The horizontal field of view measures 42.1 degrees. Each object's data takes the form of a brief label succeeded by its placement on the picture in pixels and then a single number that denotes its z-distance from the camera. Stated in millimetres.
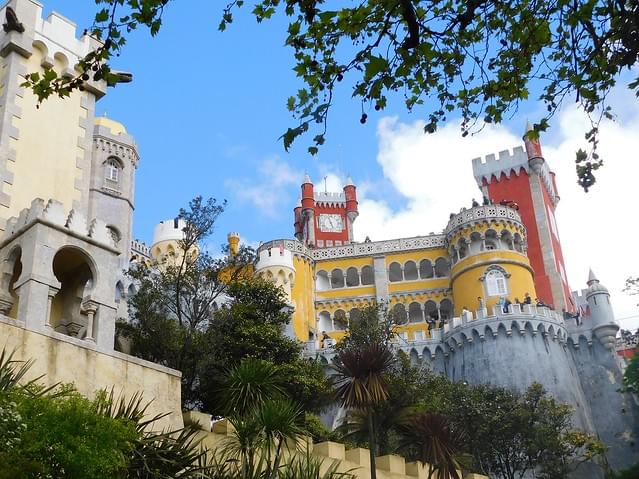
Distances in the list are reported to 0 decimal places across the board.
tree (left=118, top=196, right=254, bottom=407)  25797
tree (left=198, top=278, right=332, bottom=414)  27969
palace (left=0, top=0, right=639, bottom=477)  16922
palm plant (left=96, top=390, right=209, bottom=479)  13484
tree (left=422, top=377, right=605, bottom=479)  35875
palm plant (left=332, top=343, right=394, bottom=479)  22828
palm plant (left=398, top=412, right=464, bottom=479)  23375
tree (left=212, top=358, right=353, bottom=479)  15391
